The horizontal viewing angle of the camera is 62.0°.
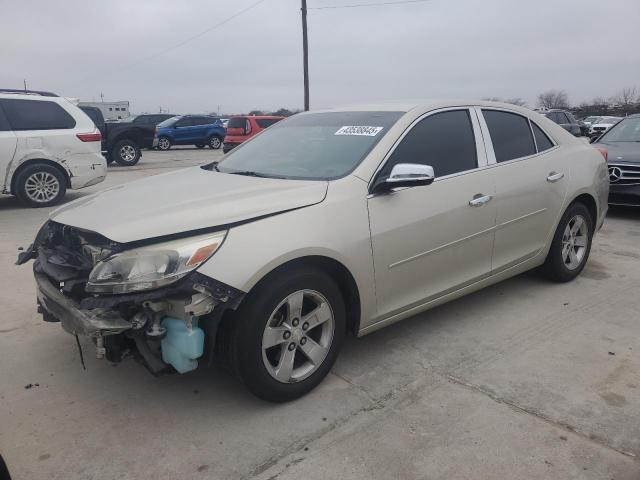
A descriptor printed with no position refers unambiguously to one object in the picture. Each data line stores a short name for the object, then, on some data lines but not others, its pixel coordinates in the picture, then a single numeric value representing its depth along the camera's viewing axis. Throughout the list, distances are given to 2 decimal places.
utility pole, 21.56
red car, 19.22
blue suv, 23.89
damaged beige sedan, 2.51
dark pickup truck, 15.55
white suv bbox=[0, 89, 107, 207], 8.17
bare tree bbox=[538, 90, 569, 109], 70.44
